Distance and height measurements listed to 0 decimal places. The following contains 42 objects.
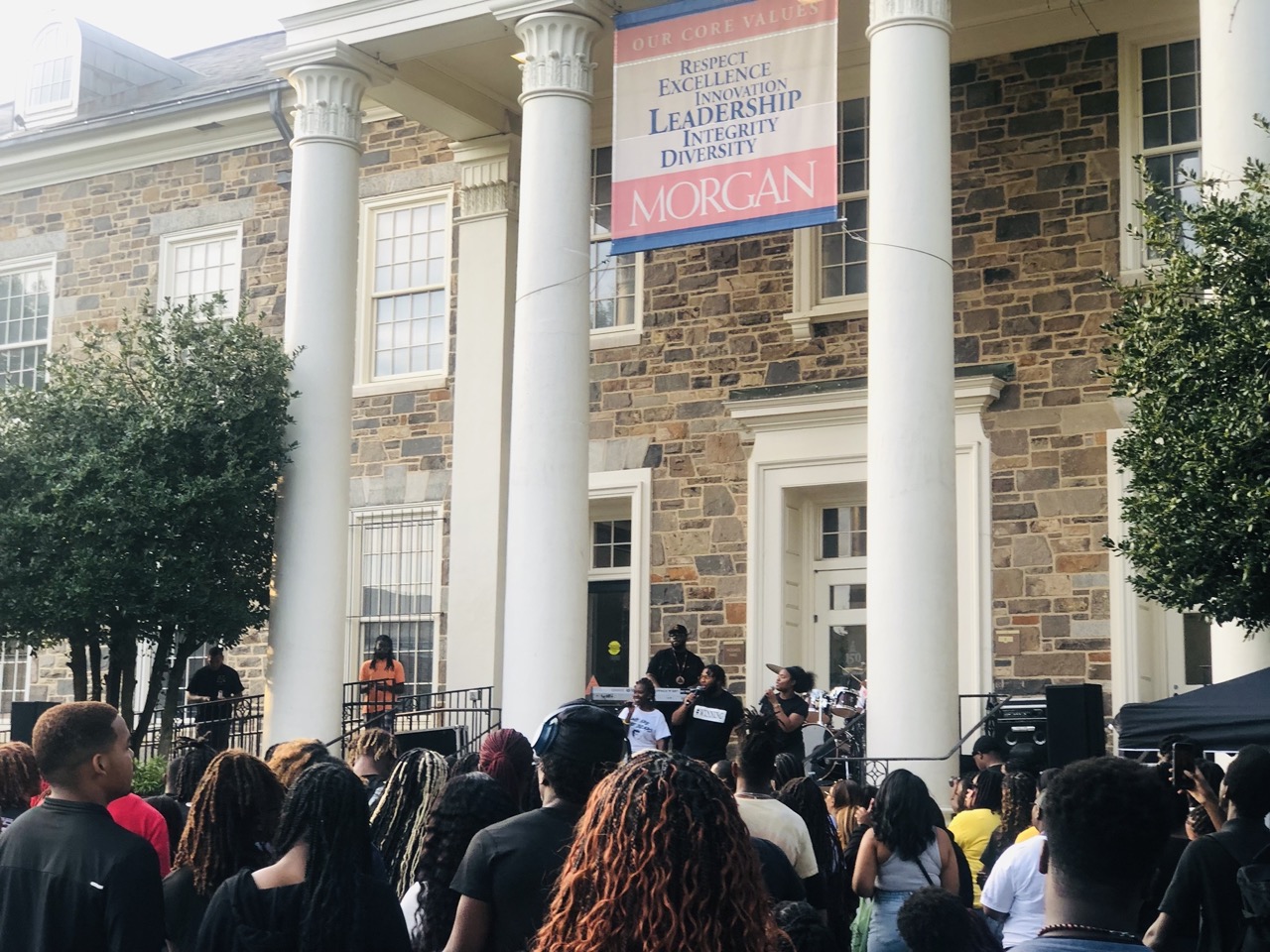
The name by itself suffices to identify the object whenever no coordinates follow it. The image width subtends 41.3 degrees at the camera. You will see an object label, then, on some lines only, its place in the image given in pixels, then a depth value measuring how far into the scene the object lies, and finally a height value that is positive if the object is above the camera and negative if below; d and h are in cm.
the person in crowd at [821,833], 659 -76
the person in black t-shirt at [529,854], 390 -51
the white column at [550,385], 1359 +207
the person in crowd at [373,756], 658 -48
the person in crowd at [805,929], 426 -73
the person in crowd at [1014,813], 738 -76
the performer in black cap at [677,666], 1526 -26
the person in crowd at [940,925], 454 -77
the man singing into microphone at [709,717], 1392 -65
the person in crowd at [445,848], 463 -58
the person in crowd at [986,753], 1059 -71
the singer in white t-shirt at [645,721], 1370 -68
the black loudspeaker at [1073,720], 996 -46
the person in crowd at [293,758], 548 -41
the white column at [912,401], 1211 +176
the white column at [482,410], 1775 +244
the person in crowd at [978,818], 807 -85
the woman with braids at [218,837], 452 -55
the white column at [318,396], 1502 +218
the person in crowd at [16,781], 611 -55
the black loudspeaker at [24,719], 1248 -66
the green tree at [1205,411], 984 +139
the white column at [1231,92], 1118 +373
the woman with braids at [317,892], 388 -60
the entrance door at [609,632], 1803 +6
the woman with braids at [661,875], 261 -37
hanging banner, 1333 +421
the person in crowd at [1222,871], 545 -74
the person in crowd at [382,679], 1723 -47
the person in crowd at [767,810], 588 -60
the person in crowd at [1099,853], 288 -37
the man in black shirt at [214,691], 1744 -62
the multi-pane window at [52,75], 2331 +769
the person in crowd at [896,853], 641 -82
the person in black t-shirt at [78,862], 428 -60
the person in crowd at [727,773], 841 -68
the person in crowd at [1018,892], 627 -93
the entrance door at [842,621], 1700 +19
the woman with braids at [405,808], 538 -55
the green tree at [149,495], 1498 +121
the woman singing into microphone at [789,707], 1348 -55
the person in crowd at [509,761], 537 -40
